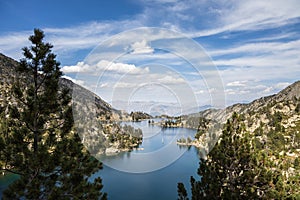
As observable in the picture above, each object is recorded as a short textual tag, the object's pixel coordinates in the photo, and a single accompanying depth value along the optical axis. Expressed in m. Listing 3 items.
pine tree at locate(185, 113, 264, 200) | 11.98
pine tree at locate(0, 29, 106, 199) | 8.85
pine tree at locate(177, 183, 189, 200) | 13.37
